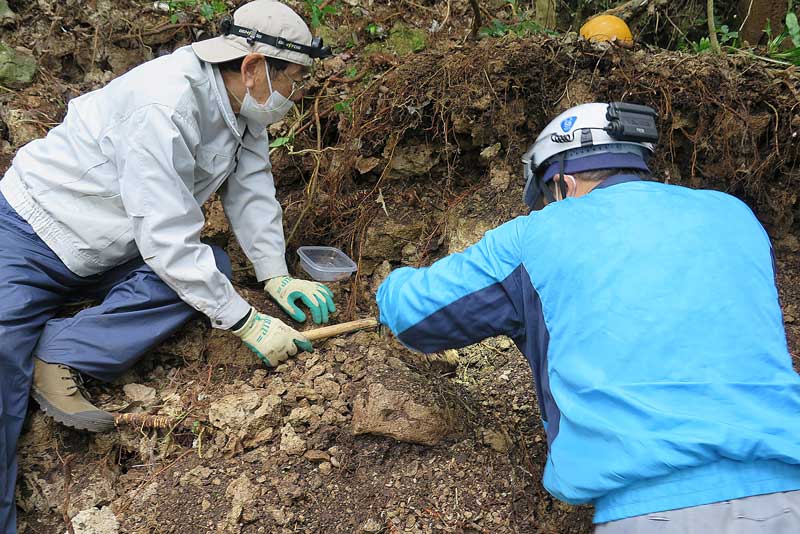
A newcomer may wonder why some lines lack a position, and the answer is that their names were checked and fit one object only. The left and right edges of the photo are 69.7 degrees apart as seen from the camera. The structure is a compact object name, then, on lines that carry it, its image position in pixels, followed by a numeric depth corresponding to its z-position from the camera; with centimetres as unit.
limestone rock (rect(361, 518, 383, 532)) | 200
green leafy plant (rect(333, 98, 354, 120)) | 334
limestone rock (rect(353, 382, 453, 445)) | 219
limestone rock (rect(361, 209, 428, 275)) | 327
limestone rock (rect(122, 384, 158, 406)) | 248
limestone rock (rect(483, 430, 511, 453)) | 224
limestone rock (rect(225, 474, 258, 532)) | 204
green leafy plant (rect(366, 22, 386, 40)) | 390
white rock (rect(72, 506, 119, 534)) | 207
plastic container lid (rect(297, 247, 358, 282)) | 306
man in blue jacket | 135
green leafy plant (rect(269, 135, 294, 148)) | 349
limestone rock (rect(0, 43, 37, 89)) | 374
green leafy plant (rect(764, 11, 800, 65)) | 307
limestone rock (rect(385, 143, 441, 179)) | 327
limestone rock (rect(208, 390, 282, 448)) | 229
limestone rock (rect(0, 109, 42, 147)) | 351
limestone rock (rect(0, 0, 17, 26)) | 392
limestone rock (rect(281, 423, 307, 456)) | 221
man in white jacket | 217
